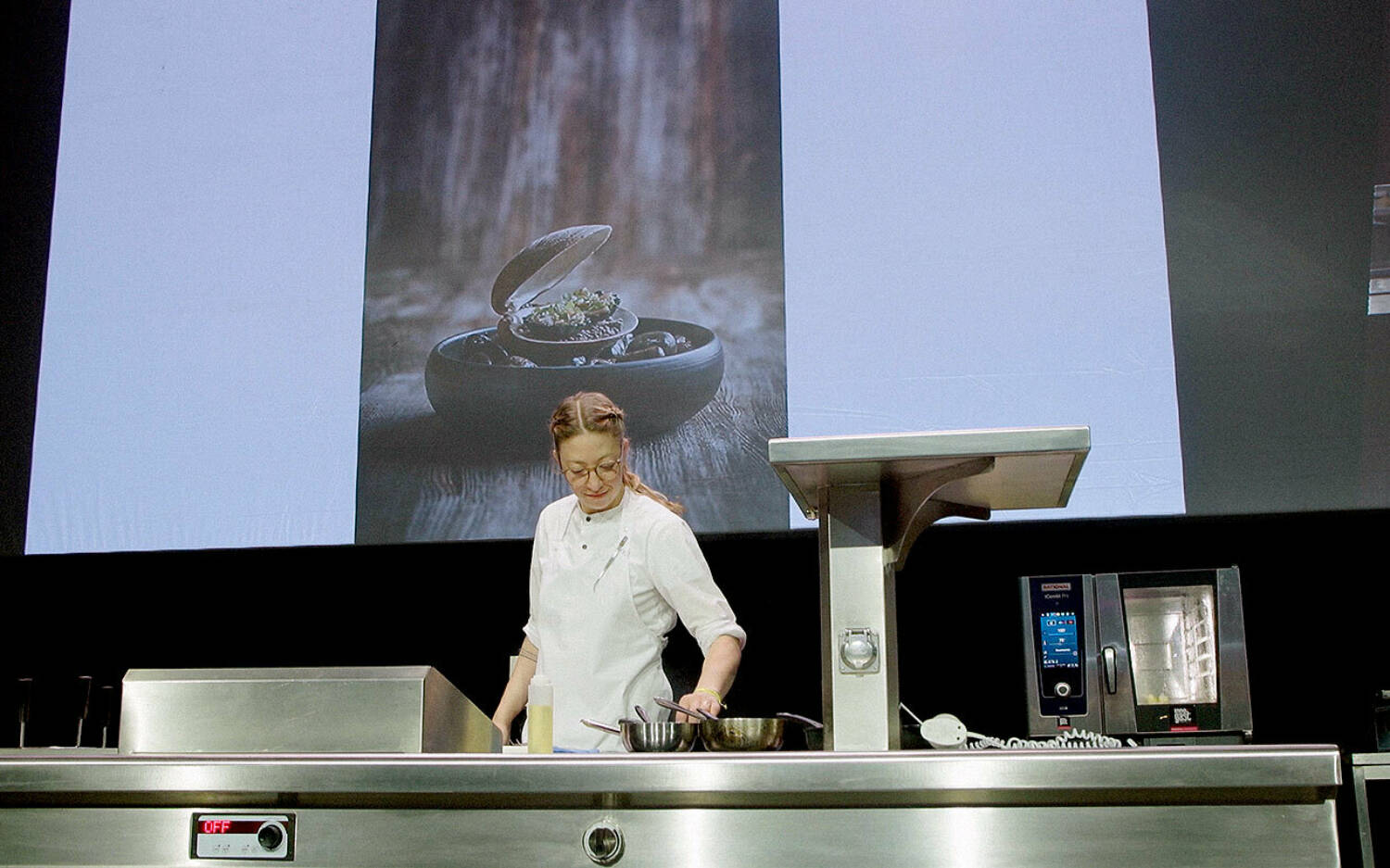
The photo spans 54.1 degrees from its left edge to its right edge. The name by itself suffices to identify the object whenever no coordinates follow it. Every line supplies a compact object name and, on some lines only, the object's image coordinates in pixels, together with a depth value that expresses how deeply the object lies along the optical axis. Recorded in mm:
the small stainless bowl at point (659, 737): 1514
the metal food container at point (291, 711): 1450
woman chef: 2689
